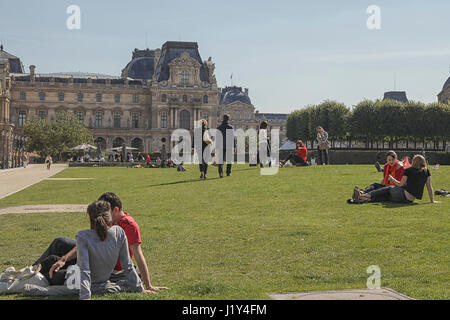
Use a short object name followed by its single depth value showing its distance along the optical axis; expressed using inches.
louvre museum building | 4350.4
